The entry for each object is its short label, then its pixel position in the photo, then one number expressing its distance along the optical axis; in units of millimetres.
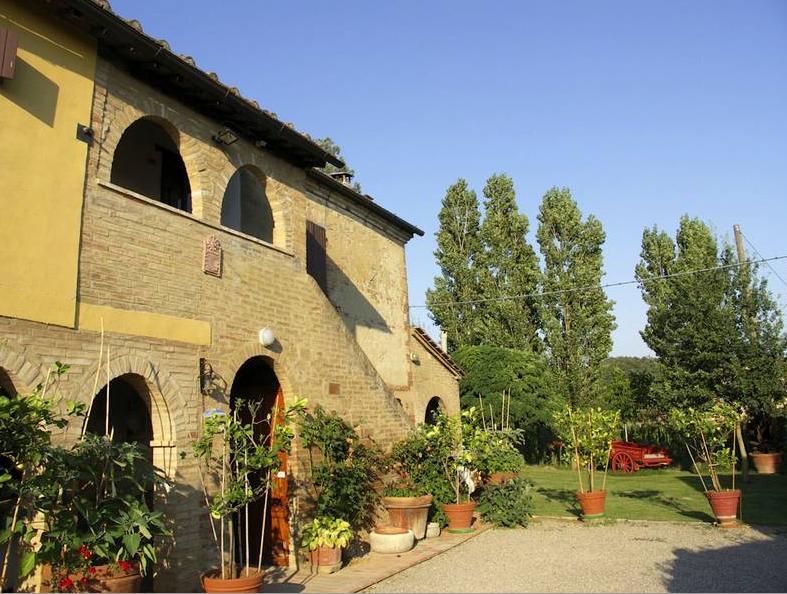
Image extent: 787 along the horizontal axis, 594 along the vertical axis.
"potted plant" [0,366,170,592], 4770
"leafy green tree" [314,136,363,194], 30403
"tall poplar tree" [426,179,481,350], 27703
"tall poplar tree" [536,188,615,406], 25422
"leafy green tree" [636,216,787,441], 18312
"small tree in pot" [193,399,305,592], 5930
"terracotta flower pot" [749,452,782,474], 19641
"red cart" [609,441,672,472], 21781
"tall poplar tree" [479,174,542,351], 26359
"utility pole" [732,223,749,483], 17000
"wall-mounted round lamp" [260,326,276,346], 8312
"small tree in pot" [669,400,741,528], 10289
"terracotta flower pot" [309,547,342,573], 8031
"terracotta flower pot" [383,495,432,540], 9773
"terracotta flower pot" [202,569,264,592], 5758
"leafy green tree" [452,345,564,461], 21781
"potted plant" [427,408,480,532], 10742
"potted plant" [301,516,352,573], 8031
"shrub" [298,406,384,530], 8477
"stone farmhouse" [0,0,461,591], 5840
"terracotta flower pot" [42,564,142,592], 5059
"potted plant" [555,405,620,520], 11531
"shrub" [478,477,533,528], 11477
